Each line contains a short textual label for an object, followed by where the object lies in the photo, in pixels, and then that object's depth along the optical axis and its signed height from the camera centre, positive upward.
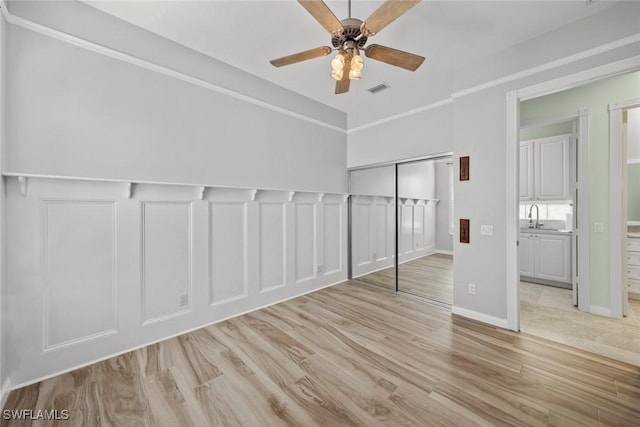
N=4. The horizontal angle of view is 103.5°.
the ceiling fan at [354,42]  1.59 +1.27
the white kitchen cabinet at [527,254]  4.18 -0.69
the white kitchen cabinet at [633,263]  3.33 -0.66
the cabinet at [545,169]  4.09 +0.75
